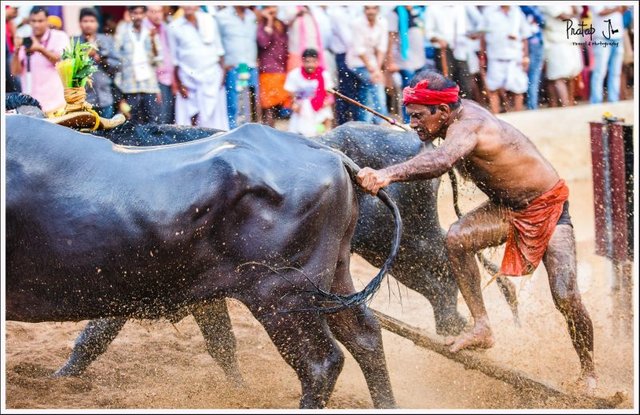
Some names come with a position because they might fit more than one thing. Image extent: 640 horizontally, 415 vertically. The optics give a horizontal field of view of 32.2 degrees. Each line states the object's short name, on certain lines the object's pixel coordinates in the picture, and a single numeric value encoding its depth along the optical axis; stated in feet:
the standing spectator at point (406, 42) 38.88
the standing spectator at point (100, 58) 35.29
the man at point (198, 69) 36.35
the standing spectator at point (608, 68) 45.93
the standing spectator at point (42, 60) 34.91
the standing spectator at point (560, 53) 41.57
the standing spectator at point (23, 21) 35.65
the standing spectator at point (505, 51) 41.09
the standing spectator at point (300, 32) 37.01
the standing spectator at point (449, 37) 39.88
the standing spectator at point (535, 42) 42.04
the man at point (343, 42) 37.40
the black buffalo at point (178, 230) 18.83
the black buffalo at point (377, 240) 23.70
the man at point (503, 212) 21.52
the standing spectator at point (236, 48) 36.70
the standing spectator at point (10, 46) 35.83
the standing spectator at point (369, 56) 37.37
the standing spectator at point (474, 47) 40.65
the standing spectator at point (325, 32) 37.58
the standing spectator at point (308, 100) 35.68
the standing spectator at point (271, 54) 37.22
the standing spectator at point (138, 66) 36.01
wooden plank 22.11
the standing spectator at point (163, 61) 36.50
